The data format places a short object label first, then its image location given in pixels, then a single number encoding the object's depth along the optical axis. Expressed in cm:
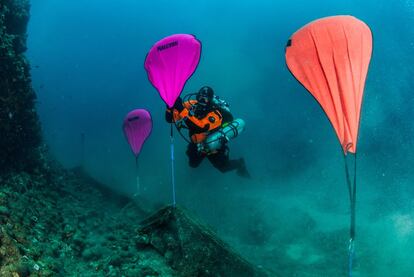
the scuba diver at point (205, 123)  740
